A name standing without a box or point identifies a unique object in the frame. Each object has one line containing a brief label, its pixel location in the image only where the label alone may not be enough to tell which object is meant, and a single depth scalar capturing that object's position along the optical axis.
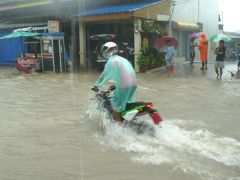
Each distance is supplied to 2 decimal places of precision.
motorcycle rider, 6.56
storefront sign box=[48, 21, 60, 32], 19.28
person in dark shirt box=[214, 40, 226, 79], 15.00
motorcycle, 6.32
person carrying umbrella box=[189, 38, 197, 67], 21.37
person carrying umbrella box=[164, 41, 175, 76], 16.73
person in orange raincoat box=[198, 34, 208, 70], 18.85
